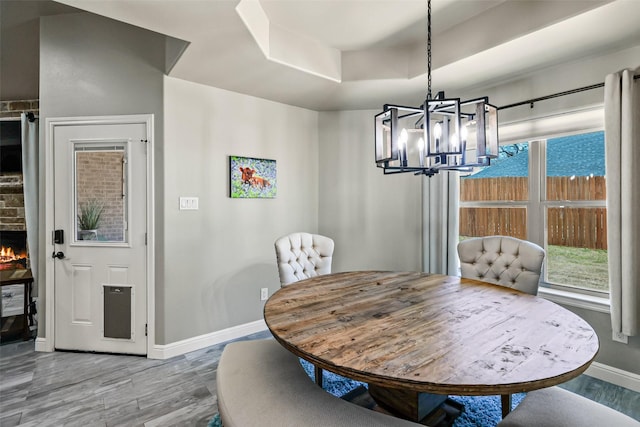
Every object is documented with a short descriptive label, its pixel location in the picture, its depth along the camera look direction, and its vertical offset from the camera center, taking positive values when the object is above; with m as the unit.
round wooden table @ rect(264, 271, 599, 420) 0.97 -0.49
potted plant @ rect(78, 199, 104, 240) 2.81 -0.02
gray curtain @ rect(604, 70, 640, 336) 2.08 +0.11
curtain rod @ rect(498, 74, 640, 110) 2.28 +0.93
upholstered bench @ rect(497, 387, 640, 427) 1.10 -0.74
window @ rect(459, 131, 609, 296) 2.49 +0.08
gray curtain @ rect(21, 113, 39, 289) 3.40 +0.48
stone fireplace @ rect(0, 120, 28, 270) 3.78 +0.20
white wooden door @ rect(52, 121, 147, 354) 2.76 -0.18
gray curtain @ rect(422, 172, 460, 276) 3.17 -0.10
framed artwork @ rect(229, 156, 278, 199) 3.13 +0.38
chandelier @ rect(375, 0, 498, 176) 1.62 +0.43
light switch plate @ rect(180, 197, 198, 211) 2.83 +0.11
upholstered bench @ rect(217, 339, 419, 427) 1.11 -0.72
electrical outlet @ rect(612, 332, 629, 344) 2.18 -0.88
